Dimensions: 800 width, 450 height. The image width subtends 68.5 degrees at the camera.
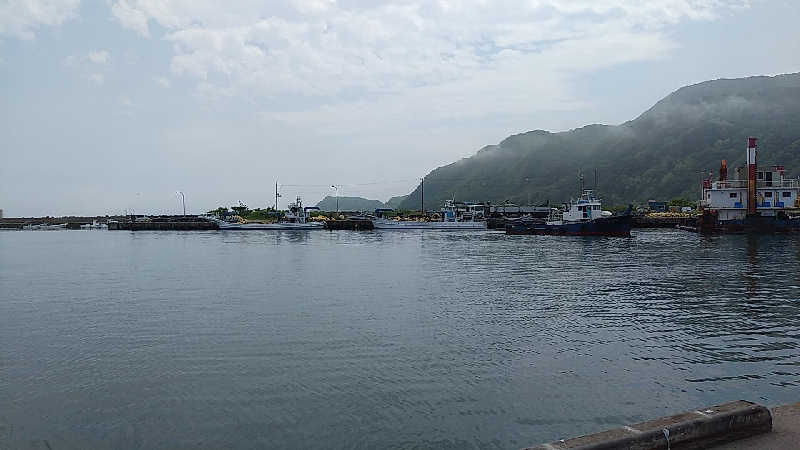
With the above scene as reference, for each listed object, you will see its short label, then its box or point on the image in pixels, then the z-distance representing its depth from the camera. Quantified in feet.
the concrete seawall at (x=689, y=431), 20.51
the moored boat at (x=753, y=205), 254.68
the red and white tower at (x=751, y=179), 249.49
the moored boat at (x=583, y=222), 260.42
